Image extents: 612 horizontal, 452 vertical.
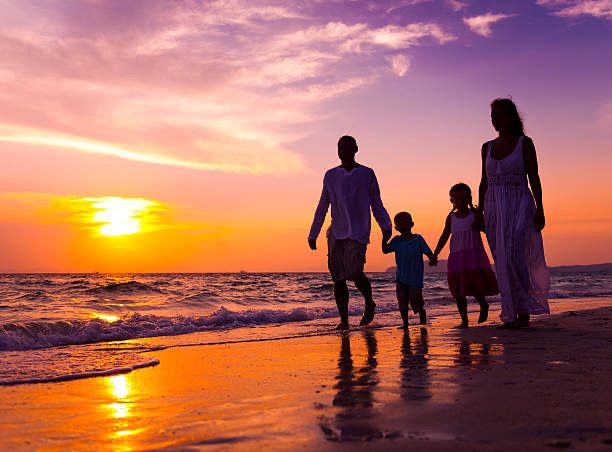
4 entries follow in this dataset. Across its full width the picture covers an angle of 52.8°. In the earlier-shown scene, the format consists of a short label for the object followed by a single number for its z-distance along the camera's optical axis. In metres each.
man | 8.01
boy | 7.81
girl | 7.62
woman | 6.44
